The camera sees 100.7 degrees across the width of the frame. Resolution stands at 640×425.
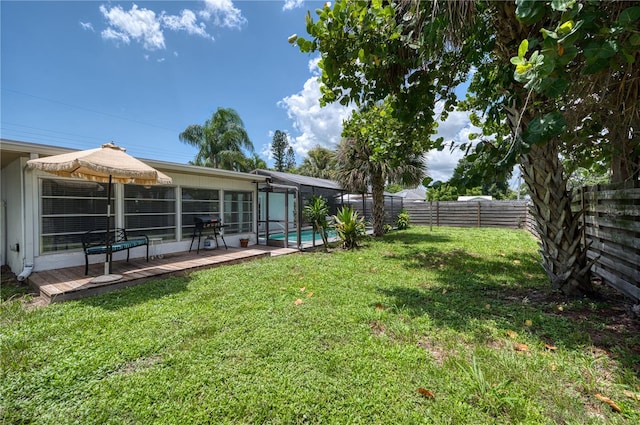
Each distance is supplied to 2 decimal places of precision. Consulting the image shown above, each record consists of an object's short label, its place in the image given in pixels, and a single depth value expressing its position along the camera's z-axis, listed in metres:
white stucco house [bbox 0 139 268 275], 5.33
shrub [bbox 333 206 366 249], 8.93
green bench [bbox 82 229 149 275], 5.32
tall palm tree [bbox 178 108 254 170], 22.41
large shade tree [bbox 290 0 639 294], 3.08
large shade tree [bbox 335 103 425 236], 11.61
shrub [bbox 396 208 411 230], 16.05
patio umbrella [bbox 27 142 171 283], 4.23
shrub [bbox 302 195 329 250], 9.14
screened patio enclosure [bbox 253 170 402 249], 9.18
